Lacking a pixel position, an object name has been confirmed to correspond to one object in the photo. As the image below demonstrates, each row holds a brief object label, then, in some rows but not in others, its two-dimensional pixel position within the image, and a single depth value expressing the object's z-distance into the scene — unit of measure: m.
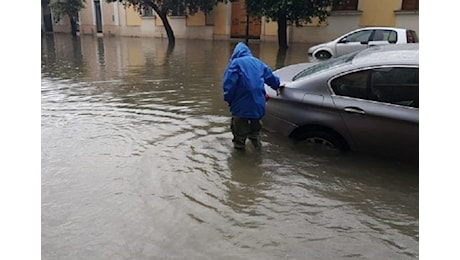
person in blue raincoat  4.97
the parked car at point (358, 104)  4.50
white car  13.61
